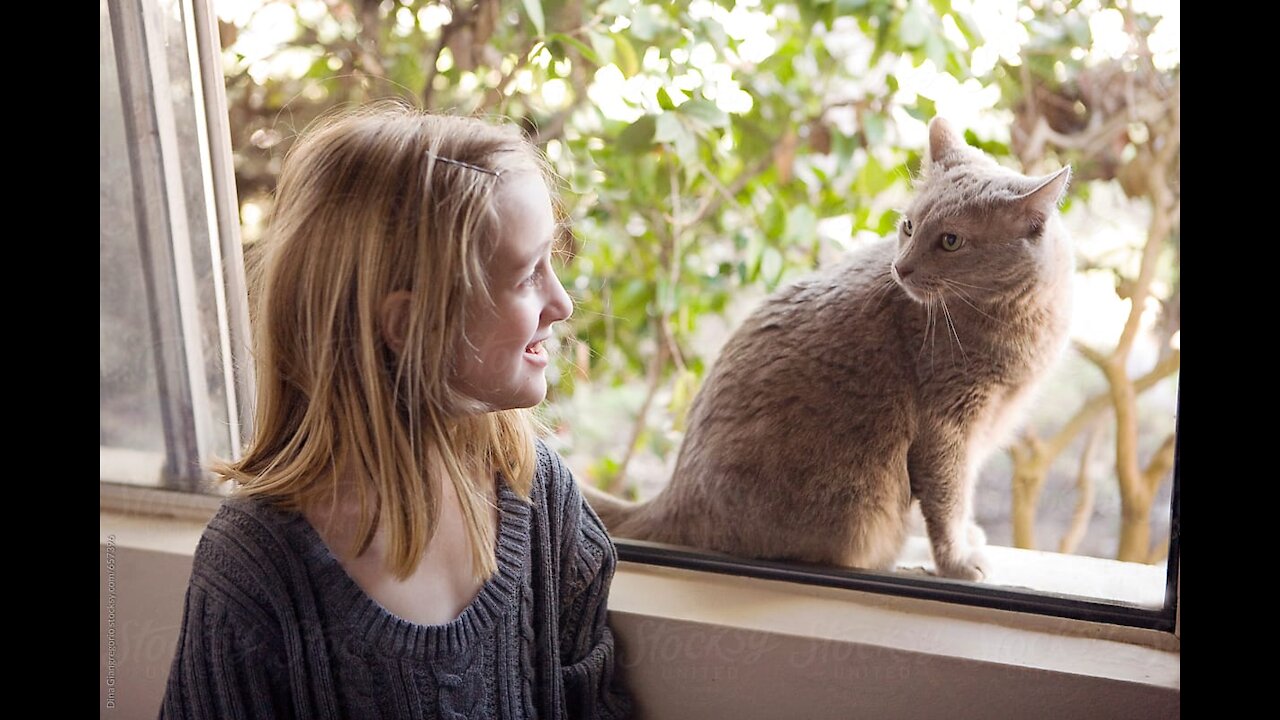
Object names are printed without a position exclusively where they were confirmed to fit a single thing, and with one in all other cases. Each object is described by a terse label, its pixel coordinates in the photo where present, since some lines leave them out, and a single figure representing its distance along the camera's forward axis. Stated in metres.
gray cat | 0.87
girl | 0.71
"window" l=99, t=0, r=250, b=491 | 1.00
